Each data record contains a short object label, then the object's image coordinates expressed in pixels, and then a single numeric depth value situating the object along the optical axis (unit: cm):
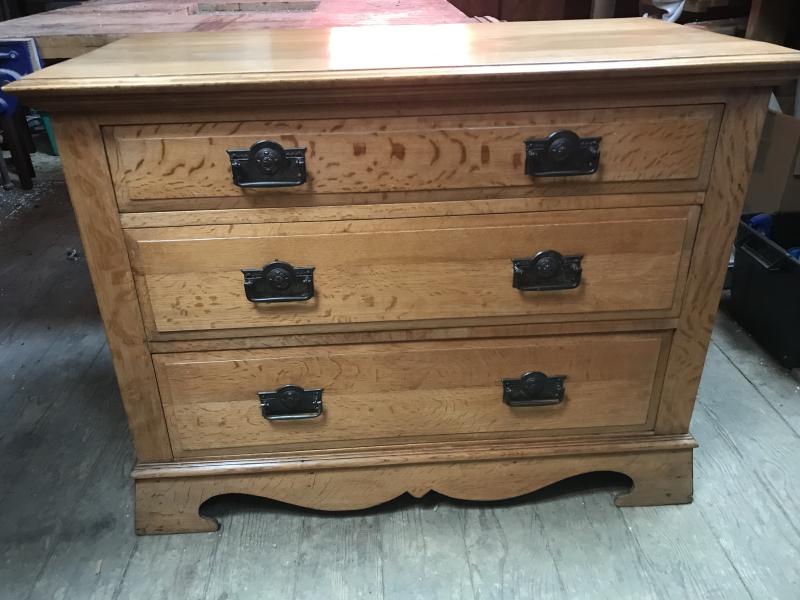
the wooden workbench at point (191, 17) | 132
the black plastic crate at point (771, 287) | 159
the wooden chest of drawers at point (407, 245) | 91
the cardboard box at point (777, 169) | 186
